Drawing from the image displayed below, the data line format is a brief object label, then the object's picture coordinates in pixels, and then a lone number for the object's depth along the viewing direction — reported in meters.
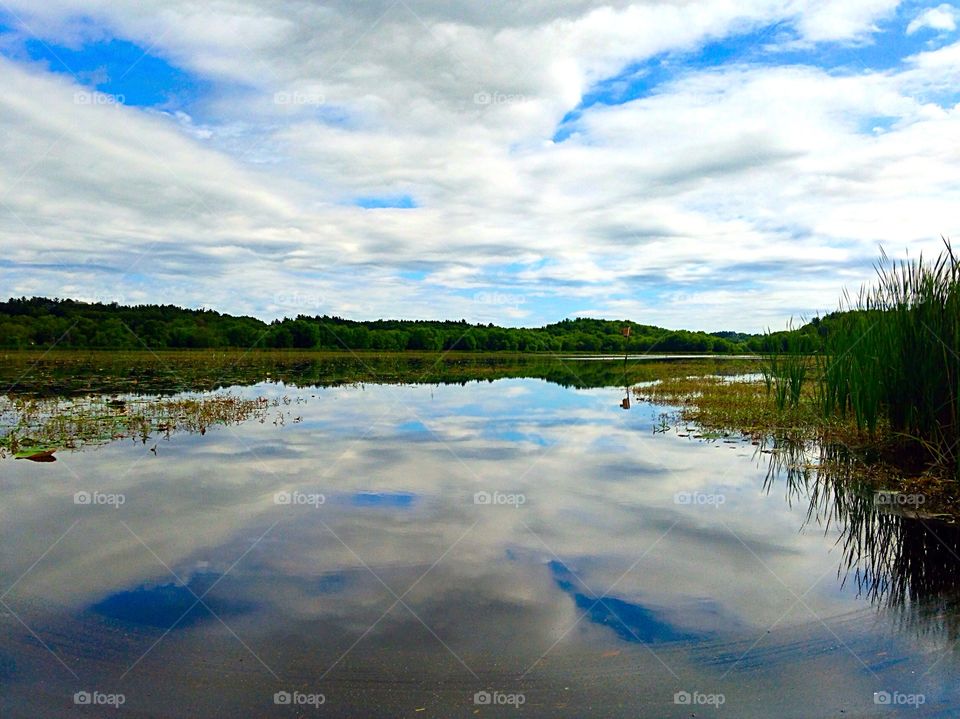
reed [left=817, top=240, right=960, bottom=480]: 9.21
